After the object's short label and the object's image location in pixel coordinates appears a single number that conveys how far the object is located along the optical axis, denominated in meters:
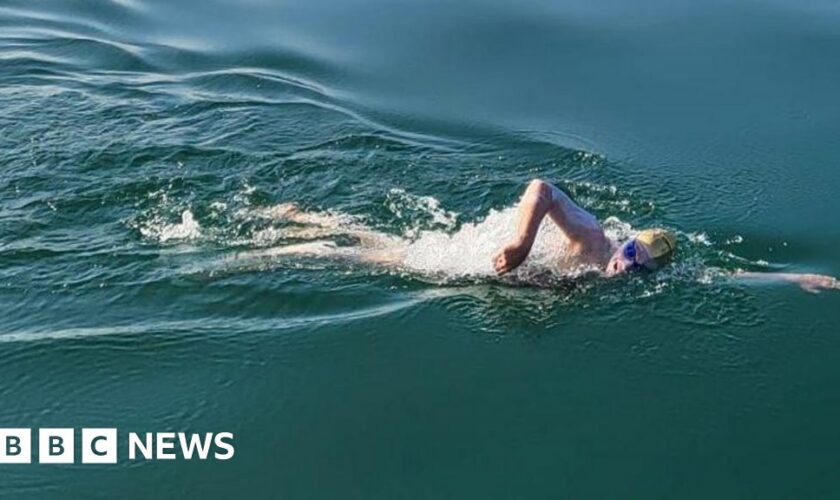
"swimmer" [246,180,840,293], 8.34
